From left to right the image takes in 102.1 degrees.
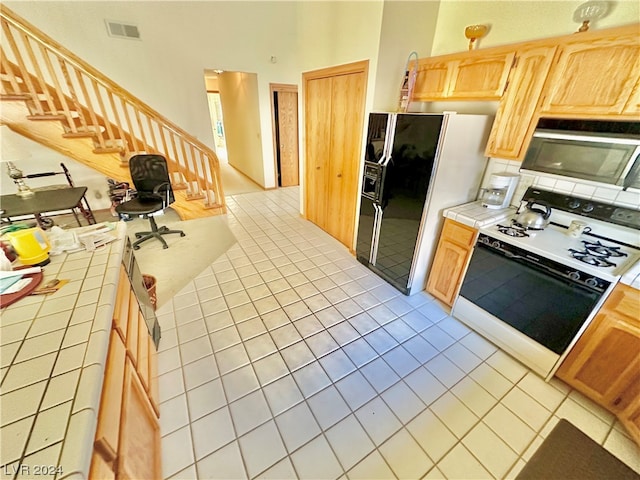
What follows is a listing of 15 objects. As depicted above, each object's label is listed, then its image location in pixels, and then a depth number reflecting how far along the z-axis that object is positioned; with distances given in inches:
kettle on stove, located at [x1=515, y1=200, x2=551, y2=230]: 73.6
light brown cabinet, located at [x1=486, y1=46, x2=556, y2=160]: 63.3
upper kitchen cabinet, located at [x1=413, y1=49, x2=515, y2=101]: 70.8
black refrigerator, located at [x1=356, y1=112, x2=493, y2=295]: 76.8
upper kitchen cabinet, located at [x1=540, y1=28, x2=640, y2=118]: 52.1
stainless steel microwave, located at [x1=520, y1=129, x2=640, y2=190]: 54.3
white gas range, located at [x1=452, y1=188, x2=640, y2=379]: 58.5
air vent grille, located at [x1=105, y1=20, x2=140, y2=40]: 138.1
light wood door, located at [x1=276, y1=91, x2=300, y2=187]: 204.8
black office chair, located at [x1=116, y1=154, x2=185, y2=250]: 124.1
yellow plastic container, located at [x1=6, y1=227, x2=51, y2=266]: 46.2
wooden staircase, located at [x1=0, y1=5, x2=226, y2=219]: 107.2
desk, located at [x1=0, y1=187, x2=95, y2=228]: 97.4
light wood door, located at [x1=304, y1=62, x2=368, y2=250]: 103.5
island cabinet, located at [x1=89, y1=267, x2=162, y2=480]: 29.8
